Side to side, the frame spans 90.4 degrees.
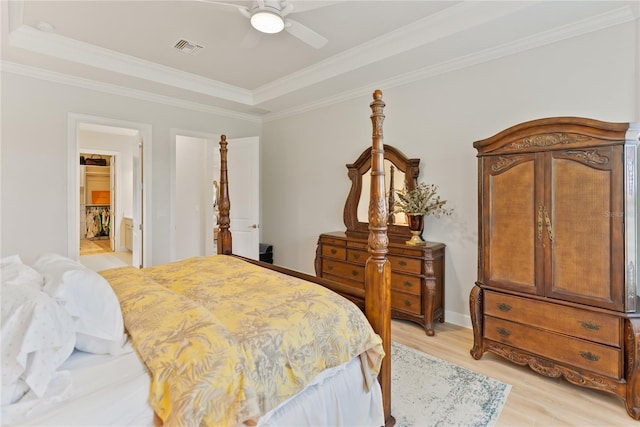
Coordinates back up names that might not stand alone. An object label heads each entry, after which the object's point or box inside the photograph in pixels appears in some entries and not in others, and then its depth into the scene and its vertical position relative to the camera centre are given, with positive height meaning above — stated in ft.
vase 10.55 -0.47
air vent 10.19 +5.48
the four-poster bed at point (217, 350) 3.31 -1.73
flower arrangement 10.55 +0.38
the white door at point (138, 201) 13.39 +0.51
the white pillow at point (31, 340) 3.12 -1.32
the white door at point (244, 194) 15.02 +0.94
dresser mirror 11.39 +1.05
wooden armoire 6.33 -0.89
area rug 6.18 -3.95
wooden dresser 9.89 -2.10
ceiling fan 6.71 +4.31
